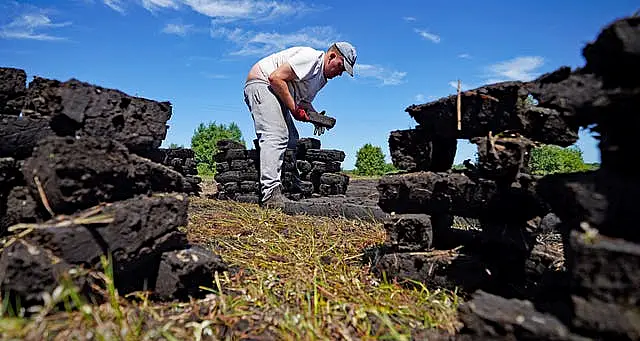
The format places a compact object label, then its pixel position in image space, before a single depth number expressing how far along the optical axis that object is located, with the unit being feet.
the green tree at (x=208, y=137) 121.60
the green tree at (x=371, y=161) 93.40
